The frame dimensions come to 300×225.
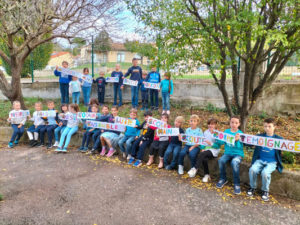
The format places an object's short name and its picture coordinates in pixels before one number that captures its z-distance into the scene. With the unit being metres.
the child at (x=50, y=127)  7.37
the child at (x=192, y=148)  5.32
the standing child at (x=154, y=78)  9.31
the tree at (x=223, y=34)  4.48
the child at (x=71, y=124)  7.11
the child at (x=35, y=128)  7.54
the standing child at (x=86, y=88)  10.00
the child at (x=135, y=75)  9.76
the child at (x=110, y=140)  6.58
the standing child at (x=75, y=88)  9.59
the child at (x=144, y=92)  9.56
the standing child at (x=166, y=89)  8.78
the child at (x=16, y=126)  7.48
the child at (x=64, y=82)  9.74
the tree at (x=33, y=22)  6.80
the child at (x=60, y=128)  7.32
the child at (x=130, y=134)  6.38
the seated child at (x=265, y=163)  4.38
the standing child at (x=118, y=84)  10.11
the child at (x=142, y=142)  6.05
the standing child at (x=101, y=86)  10.36
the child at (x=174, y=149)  5.57
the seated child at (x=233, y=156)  4.69
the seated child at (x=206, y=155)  5.13
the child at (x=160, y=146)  5.78
